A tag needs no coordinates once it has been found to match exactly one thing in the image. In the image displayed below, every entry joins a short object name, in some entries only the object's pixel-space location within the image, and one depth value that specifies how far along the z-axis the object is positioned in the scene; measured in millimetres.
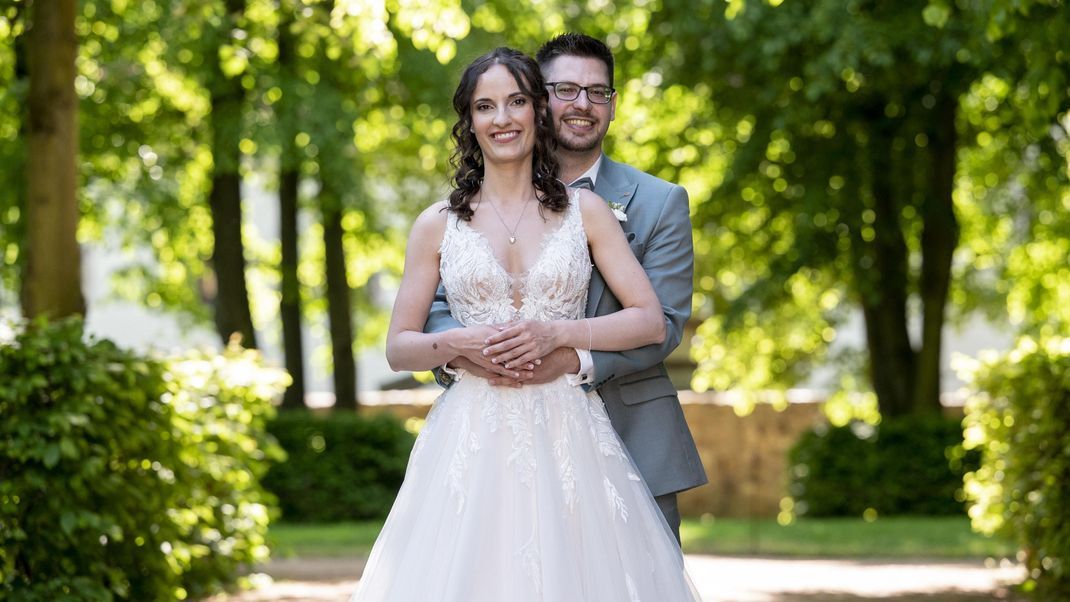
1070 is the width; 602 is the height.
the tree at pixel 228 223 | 17750
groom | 4812
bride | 4562
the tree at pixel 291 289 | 19766
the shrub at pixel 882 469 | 19125
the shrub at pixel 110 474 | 7488
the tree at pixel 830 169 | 15375
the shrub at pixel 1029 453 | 9203
